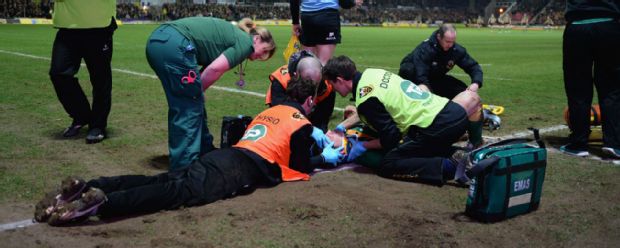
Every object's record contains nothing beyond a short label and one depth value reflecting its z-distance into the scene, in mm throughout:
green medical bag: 4184
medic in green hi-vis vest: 5227
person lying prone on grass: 3982
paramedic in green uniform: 5090
